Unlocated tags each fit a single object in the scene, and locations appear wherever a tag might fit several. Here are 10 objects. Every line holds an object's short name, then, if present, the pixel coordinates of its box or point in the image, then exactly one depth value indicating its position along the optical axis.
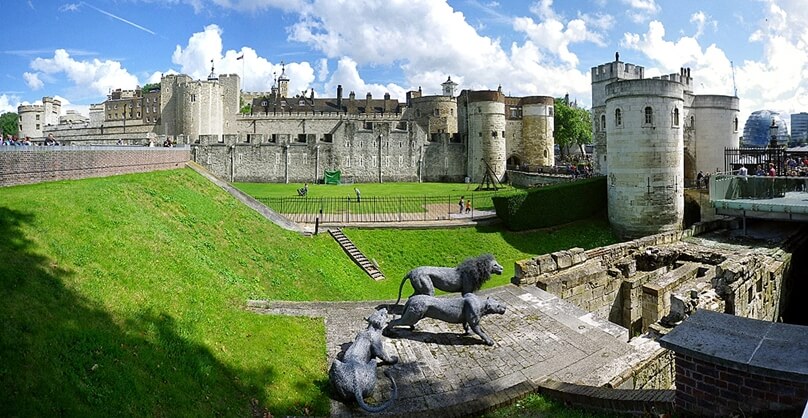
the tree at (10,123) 103.44
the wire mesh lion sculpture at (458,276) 9.91
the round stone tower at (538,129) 53.50
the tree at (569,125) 67.62
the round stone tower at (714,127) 35.03
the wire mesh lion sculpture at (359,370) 7.04
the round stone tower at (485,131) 49.72
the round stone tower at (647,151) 24.72
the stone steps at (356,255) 20.49
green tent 47.22
